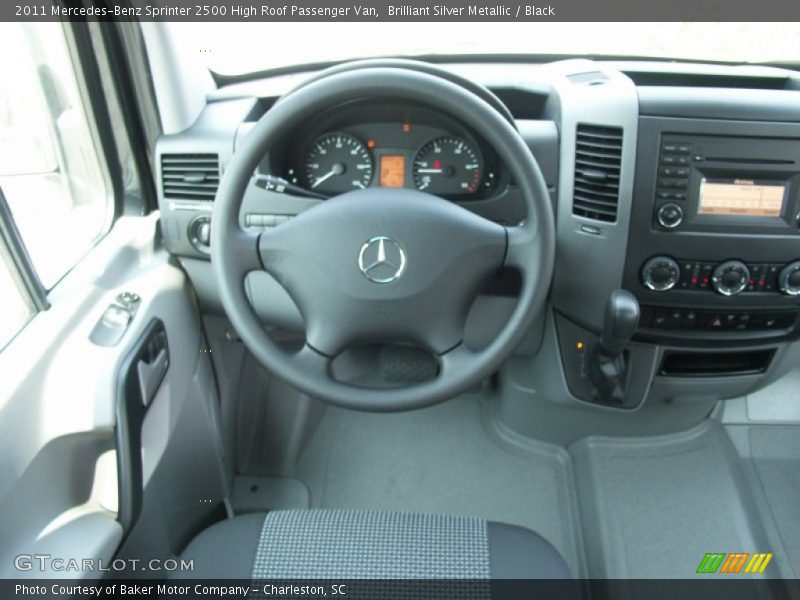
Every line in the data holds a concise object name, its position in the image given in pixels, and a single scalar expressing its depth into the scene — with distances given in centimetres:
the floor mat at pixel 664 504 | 150
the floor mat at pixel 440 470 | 172
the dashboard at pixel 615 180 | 115
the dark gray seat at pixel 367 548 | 94
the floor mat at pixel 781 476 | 151
